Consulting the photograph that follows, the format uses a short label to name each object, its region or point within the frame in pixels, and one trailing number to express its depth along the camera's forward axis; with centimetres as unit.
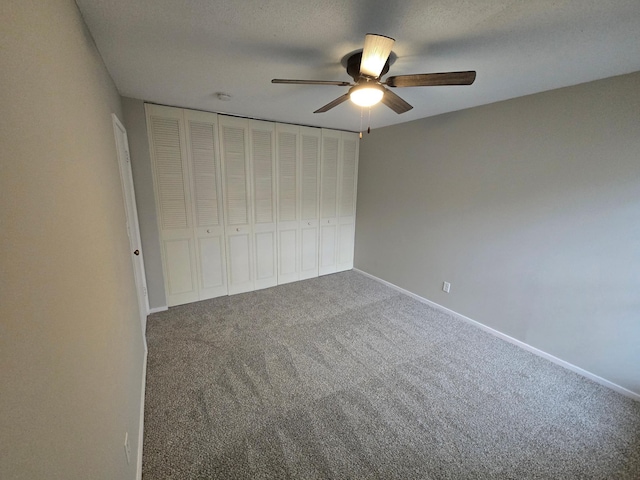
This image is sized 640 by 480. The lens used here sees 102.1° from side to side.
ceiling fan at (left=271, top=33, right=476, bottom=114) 132
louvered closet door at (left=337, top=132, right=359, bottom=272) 417
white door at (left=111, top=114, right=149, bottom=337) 212
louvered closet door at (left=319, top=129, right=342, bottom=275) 398
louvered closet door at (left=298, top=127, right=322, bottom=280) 377
